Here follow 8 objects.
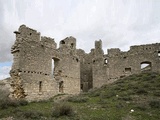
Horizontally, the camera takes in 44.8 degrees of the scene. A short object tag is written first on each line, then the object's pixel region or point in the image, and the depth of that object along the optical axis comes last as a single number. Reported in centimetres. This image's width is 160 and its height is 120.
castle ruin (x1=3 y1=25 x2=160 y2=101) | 1608
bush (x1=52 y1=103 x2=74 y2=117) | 850
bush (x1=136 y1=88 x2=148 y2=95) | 1328
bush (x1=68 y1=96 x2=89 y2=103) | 1228
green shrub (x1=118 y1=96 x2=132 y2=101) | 1187
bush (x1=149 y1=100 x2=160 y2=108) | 997
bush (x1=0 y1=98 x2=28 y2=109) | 1041
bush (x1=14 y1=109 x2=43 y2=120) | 809
